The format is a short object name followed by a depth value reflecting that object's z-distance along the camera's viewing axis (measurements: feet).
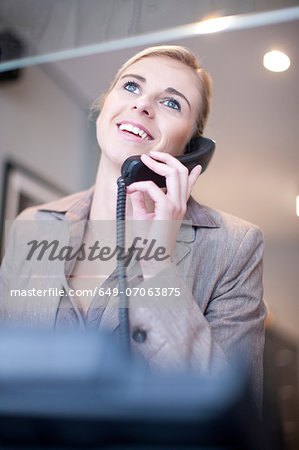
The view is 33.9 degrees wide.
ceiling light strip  2.73
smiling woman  2.34
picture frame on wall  3.98
